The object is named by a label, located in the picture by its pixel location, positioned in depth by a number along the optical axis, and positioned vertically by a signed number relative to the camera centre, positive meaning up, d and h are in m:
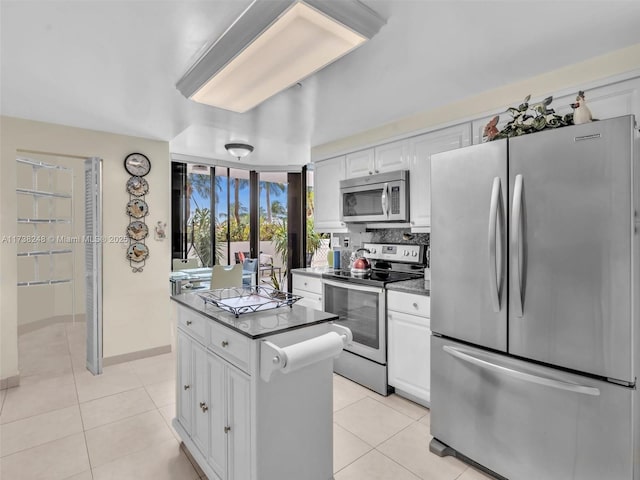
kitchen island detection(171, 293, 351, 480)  1.49 -0.74
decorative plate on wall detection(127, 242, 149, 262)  3.60 -0.13
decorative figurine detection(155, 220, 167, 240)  3.78 +0.11
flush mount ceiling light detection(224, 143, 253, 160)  4.14 +1.11
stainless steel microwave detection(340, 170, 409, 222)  3.03 +0.39
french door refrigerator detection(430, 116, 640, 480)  1.46 -0.33
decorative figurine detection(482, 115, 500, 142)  2.02 +0.65
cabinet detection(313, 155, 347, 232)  3.77 +0.51
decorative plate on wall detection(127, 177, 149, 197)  3.58 +0.57
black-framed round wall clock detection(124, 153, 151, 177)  3.55 +0.81
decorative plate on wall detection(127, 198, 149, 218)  3.58 +0.34
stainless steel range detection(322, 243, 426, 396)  2.82 -0.59
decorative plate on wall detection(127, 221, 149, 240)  3.59 +0.11
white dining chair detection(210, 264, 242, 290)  4.23 -0.47
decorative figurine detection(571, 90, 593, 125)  1.66 +0.61
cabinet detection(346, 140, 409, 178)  3.12 +0.77
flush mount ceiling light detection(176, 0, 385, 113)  1.50 +0.98
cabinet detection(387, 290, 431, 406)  2.52 -0.82
